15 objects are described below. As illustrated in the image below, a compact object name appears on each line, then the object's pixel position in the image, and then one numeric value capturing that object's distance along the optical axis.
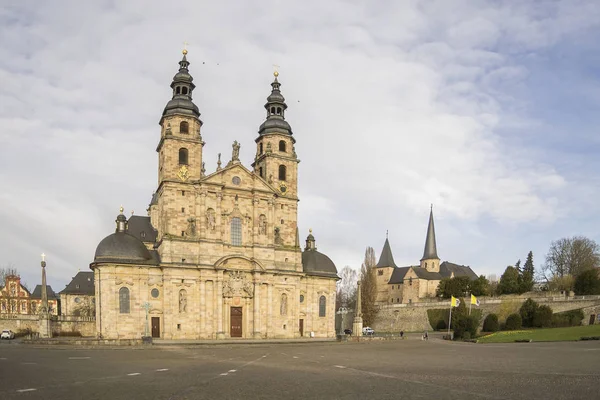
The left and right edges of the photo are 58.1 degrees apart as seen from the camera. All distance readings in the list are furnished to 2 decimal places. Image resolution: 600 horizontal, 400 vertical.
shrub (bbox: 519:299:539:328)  65.19
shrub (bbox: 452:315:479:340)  53.75
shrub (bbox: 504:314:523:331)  63.28
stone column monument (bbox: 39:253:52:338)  47.44
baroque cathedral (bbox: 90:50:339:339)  52.25
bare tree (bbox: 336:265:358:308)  121.38
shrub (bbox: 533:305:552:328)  63.97
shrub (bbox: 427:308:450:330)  81.88
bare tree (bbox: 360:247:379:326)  93.19
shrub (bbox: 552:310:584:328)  63.56
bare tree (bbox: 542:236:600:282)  96.06
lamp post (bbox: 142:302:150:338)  48.66
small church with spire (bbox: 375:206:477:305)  106.76
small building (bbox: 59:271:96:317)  84.39
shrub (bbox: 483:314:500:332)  63.77
